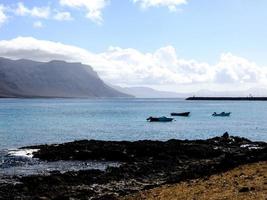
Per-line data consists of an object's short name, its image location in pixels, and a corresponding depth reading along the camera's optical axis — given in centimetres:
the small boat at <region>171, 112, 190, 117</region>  15509
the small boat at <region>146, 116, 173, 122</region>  12450
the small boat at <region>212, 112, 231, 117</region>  15638
